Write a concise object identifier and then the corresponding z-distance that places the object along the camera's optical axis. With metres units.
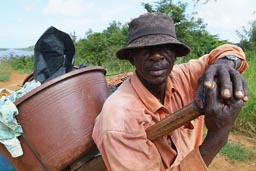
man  1.38
